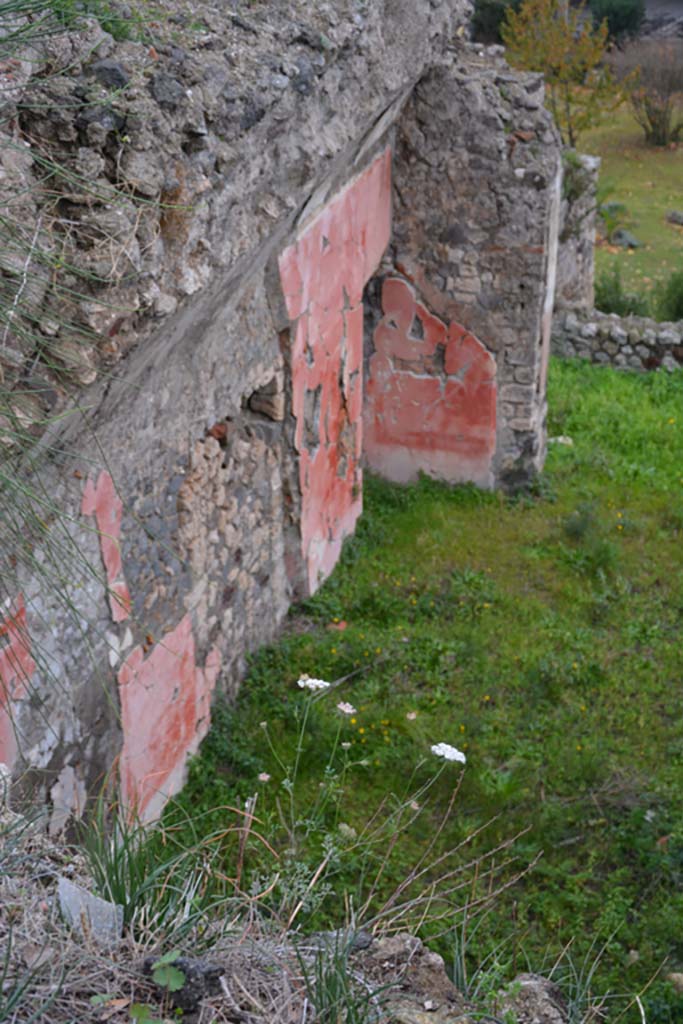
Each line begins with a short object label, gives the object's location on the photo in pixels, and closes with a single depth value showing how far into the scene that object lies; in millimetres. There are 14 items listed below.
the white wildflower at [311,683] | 3805
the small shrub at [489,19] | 17734
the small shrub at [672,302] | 9562
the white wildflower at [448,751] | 3565
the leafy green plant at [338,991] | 1876
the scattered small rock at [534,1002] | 2158
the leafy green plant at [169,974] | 1883
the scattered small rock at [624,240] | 12773
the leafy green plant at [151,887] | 2100
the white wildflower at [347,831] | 4188
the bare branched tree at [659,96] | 15922
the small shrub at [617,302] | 9836
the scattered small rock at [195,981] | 1889
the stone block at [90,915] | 2029
